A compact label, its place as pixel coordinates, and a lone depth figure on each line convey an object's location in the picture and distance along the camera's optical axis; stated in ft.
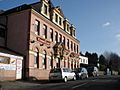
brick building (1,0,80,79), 48.45
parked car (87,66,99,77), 77.02
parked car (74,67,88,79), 54.46
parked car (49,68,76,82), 42.95
